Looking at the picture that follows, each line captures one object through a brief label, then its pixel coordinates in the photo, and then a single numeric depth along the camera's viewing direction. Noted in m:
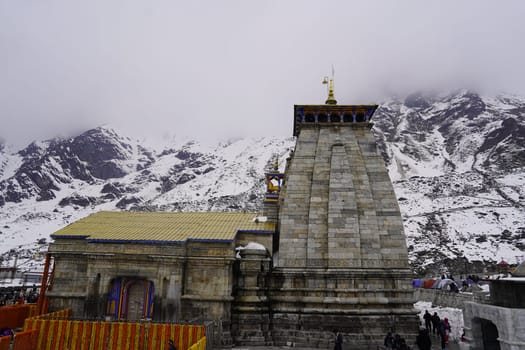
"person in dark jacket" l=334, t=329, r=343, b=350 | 14.98
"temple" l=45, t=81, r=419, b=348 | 17.11
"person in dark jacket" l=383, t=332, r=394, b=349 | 15.48
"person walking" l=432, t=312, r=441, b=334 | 18.85
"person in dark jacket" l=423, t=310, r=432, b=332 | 20.16
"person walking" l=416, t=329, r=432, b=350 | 15.27
